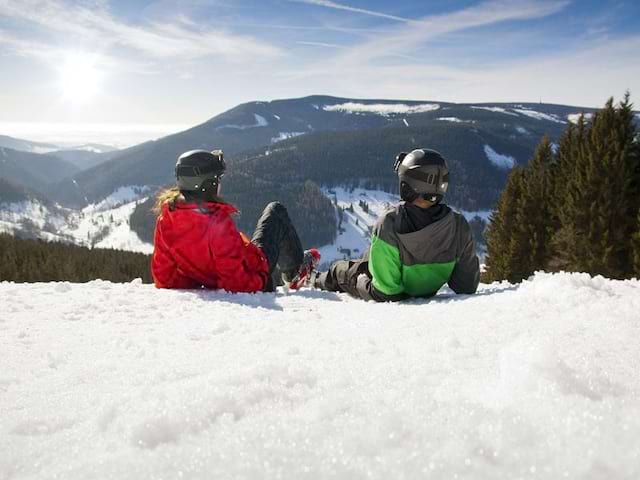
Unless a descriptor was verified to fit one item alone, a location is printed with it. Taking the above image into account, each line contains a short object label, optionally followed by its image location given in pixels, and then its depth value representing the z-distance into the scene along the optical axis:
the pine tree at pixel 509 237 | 26.48
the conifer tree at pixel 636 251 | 16.78
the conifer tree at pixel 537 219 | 25.95
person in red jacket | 4.98
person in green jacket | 4.48
